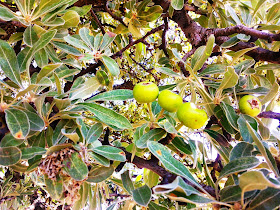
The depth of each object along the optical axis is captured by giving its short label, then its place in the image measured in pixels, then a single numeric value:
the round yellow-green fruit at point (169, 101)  0.18
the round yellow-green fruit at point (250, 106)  0.18
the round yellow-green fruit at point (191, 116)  0.17
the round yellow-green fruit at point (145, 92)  0.19
